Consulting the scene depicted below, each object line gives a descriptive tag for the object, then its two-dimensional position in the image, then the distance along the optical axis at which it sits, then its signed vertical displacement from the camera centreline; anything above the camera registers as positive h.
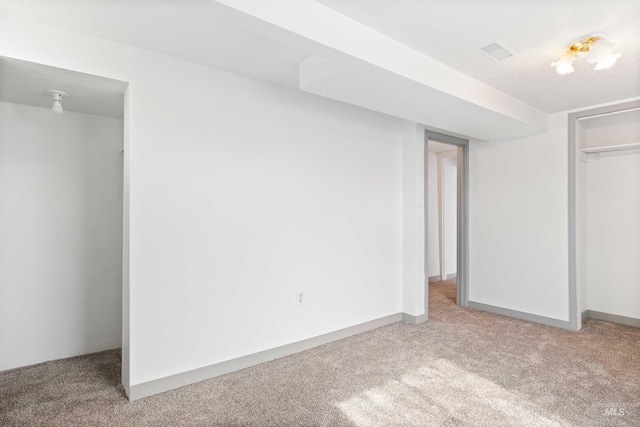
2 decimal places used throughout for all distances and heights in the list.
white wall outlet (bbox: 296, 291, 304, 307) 3.07 -0.71
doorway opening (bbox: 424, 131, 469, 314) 6.11 +0.05
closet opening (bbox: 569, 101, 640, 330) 3.68 -0.01
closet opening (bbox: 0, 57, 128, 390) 2.69 -0.05
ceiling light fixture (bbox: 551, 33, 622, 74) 2.12 +1.00
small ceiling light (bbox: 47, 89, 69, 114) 2.41 +0.81
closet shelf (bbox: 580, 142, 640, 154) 3.59 +0.70
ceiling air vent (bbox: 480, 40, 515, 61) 2.26 +1.08
